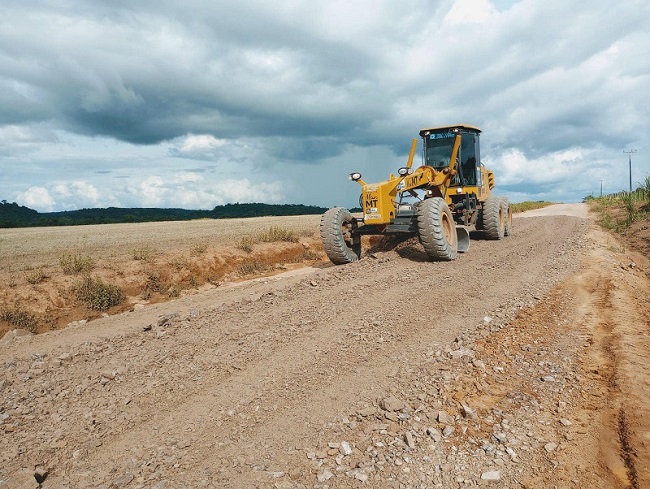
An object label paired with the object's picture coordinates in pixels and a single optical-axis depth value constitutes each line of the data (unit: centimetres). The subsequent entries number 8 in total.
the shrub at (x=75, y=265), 1302
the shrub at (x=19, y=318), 1019
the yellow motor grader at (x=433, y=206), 1038
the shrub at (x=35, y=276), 1195
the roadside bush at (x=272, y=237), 1917
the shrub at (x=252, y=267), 1628
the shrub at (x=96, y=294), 1169
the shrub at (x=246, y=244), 1802
